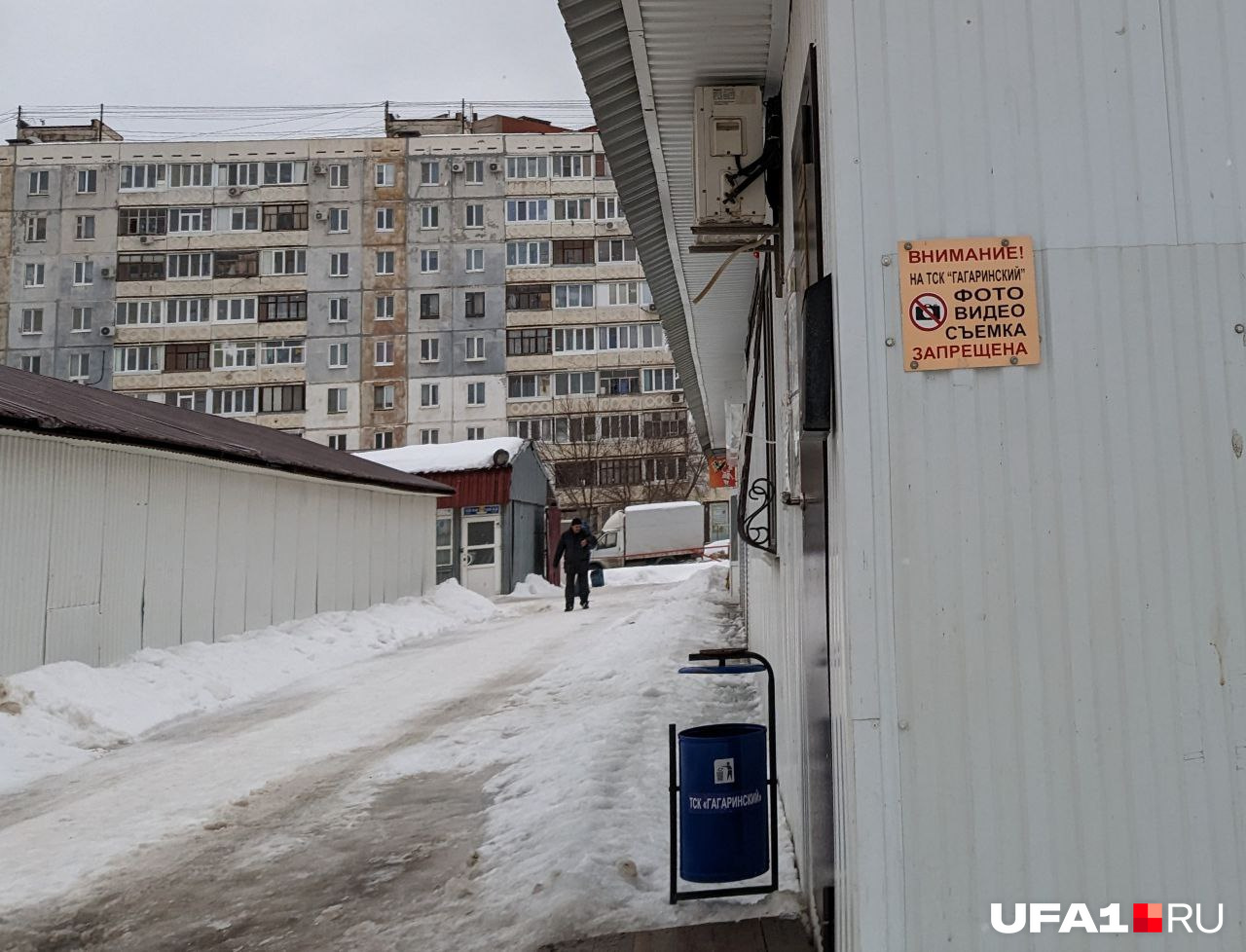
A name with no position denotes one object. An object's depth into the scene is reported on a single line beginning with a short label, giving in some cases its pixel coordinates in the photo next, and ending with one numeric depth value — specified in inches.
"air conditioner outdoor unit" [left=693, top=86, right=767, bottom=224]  182.7
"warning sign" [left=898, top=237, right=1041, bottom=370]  100.7
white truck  1448.1
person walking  722.8
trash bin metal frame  146.9
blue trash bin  147.7
